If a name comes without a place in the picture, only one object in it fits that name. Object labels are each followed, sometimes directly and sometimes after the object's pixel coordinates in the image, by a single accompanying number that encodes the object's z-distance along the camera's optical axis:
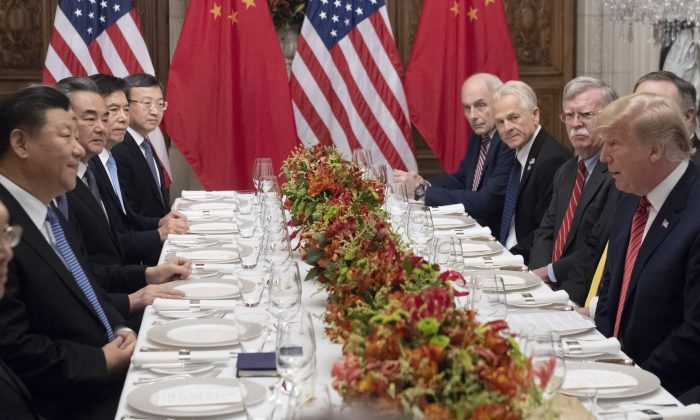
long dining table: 2.10
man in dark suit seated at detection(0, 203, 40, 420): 2.52
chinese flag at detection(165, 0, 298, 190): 7.55
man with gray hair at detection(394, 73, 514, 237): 5.88
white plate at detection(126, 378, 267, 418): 2.17
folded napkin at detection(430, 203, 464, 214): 5.29
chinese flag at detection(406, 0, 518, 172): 7.73
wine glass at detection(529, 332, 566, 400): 1.69
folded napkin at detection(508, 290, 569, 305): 3.21
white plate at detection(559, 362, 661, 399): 2.25
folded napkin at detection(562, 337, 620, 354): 2.62
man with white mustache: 4.48
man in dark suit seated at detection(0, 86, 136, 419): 2.84
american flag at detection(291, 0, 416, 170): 7.64
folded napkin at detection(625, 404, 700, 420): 2.13
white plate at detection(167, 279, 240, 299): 3.30
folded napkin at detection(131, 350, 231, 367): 2.55
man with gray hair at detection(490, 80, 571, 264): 5.41
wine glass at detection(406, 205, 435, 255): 3.60
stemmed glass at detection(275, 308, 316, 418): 1.92
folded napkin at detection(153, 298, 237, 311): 3.12
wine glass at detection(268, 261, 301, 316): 2.53
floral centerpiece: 1.59
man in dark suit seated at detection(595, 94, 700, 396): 3.03
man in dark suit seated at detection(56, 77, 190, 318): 3.75
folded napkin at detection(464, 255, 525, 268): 3.86
